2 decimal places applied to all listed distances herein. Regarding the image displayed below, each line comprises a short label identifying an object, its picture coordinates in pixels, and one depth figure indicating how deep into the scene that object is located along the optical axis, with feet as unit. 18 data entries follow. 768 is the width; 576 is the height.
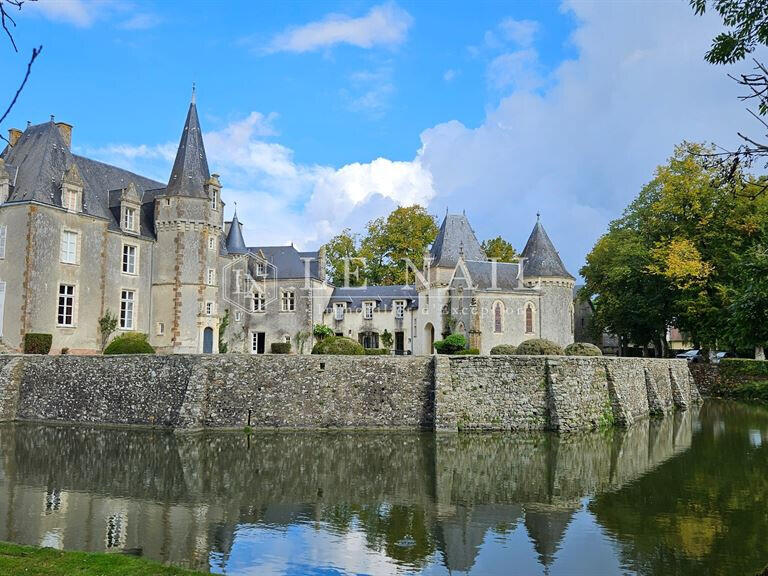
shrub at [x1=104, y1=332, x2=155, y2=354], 80.07
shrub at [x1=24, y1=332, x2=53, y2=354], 87.35
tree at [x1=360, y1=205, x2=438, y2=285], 174.60
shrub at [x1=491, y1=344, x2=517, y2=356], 103.53
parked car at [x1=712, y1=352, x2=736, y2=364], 139.72
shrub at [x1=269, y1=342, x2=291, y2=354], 127.34
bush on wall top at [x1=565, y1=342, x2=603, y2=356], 85.15
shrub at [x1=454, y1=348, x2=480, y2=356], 110.08
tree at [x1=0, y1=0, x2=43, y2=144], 11.89
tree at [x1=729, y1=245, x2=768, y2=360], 28.14
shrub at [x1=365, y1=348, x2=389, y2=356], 118.73
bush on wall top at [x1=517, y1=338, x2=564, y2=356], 85.61
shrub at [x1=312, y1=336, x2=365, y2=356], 82.84
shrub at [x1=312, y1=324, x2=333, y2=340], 144.36
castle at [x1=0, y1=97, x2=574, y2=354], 91.20
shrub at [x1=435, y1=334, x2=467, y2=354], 115.24
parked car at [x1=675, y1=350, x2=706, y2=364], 122.13
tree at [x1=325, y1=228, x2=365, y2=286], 176.64
